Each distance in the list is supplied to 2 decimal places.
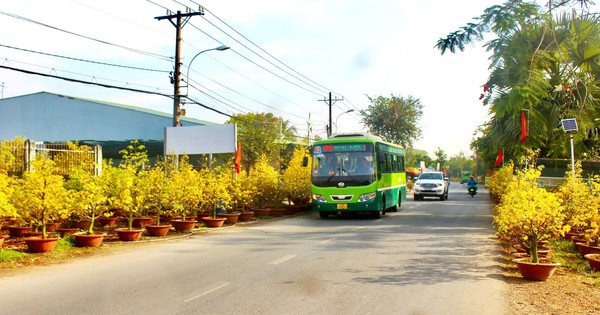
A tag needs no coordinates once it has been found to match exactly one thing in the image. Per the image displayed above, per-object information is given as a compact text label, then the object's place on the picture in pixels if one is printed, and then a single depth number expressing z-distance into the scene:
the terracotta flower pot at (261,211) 21.28
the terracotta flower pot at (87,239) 12.18
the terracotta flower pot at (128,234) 13.29
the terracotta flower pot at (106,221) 16.41
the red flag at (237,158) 20.55
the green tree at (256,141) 35.44
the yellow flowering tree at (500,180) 25.26
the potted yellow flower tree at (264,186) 21.50
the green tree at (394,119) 53.12
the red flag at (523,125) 16.61
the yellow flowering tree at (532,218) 8.41
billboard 21.41
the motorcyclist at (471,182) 40.75
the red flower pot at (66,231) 13.61
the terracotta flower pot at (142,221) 15.67
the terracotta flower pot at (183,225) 15.54
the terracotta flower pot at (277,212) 21.92
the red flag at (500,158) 28.95
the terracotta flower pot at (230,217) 18.28
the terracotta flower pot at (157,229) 14.35
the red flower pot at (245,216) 19.34
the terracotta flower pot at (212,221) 17.08
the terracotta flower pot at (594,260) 9.08
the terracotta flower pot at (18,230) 13.52
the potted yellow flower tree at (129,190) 12.92
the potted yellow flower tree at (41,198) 11.07
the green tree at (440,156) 124.93
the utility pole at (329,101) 43.56
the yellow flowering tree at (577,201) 10.31
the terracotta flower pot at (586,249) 10.12
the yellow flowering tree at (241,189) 18.67
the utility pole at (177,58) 20.78
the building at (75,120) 37.91
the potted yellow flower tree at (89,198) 11.98
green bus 18.95
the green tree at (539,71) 13.46
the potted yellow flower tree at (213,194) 16.98
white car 33.31
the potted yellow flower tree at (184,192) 14.86
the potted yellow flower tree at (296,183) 23.19
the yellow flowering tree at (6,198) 10.34
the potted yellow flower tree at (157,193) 14.32
